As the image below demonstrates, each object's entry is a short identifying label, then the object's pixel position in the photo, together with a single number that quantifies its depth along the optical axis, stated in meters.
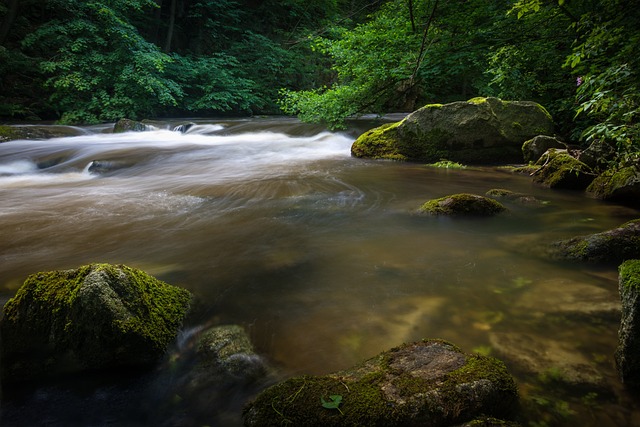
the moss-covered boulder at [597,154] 6.88
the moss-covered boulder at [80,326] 2.43
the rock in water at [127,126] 14.97
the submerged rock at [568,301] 2.88
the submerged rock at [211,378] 2.16
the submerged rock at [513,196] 6.25
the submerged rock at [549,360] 2.21
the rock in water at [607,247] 3.68
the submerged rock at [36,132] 12.05
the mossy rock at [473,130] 10.12
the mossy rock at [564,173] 7.12
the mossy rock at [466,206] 5.48
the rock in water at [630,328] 2.04
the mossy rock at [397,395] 1.82
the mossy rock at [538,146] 9.16
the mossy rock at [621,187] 5.88
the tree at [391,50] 6.53
